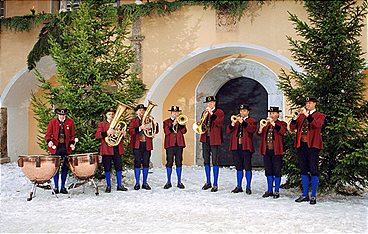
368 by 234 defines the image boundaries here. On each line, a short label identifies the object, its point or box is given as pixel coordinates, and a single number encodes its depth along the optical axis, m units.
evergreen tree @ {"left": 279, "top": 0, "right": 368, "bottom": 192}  7.32
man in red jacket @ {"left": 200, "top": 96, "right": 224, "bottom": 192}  8.36
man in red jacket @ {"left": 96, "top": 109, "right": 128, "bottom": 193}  8.12
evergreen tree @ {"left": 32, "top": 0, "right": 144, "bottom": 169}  8.62
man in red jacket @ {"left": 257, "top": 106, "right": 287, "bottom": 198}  7.65
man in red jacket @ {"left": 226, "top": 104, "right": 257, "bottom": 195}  8.06
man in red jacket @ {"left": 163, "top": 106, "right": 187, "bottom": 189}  8.61
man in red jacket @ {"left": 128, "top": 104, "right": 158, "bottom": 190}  8.45
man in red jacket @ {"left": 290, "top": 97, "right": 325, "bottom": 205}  7.12
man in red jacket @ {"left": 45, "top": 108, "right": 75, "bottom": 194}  7.98
